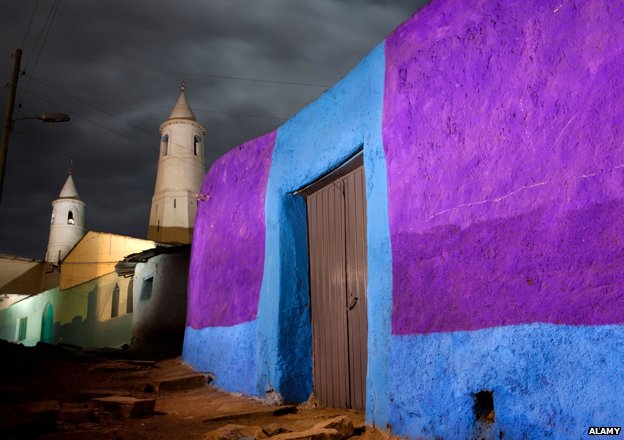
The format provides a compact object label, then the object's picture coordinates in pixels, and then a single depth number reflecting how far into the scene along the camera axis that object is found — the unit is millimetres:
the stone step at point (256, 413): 4945
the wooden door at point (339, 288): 4902
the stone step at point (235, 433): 3871
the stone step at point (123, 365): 9070
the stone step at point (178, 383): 7059
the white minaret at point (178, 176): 32594
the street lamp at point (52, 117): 13422
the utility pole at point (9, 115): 12859
